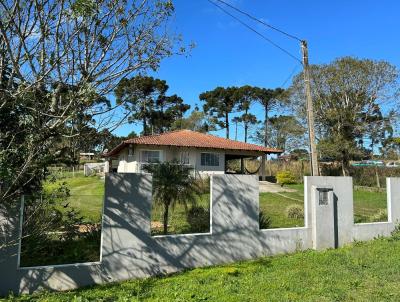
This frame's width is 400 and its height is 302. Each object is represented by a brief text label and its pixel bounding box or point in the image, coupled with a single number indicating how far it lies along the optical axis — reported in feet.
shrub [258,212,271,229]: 30.04
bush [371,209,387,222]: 37.27
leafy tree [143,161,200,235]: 28.07
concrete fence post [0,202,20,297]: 18.44
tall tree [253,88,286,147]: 170.60
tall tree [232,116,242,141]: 177.00
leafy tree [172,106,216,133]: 165.97
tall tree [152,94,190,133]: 156.52
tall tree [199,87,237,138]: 167.43
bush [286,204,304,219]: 40.75
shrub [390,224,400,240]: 33.31
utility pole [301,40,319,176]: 42.78
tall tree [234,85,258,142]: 165.89
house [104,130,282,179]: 88.33
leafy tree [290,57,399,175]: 104.12
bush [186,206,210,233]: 28.66
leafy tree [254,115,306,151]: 114.62
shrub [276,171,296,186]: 94.79
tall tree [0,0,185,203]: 15.26
